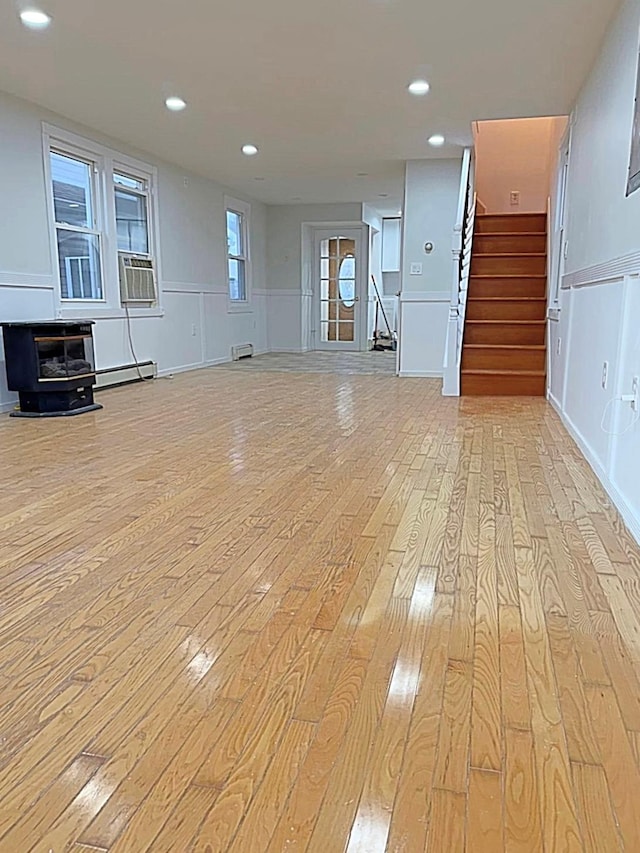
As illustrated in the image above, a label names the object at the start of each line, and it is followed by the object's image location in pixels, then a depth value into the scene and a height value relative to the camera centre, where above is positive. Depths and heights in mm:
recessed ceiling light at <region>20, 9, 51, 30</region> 3605 +1560
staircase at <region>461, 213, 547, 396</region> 6031 -62
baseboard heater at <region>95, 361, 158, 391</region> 6441 -756
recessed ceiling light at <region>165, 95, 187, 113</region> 5105 +1552
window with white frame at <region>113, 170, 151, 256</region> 6680 +924
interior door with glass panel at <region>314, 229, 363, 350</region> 11234 +231
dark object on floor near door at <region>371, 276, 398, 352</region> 11617 -700
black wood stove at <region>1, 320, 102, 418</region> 4844 -489
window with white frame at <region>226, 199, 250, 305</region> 9773 +740
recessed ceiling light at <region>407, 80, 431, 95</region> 4777 +1575
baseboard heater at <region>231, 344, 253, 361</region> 9695 -752
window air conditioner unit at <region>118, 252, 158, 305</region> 6719 +230
